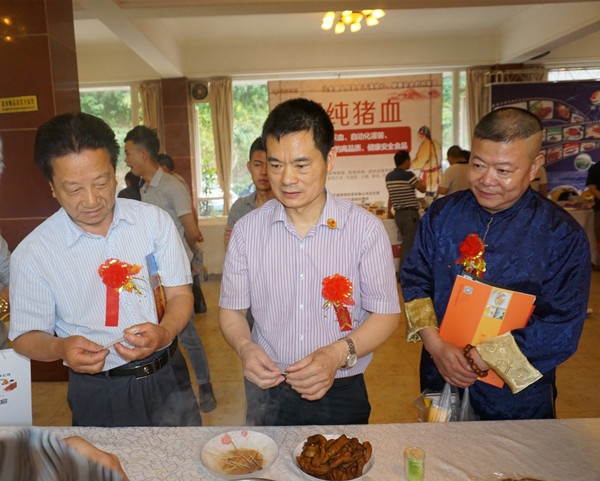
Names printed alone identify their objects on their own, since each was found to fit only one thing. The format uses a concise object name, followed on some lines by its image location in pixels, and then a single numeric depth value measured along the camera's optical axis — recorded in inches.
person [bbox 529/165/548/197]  263.1
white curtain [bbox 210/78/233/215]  323.3
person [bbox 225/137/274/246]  112.3
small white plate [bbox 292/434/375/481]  42.0
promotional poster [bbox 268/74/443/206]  290.5
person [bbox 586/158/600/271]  233.0
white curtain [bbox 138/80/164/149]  321.1
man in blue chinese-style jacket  59.4
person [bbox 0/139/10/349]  79.6
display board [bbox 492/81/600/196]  290.2
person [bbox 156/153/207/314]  176.5
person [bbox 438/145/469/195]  233.3
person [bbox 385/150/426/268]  230.5
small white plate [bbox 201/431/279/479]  44.8
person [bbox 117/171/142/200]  147.0
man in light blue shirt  55.0
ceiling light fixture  220.4
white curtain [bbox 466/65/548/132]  311.9
